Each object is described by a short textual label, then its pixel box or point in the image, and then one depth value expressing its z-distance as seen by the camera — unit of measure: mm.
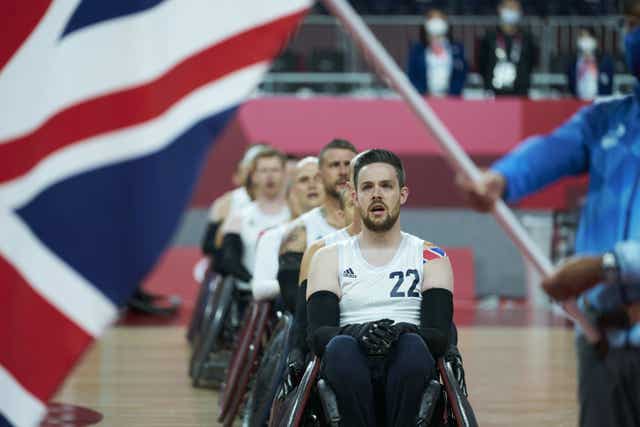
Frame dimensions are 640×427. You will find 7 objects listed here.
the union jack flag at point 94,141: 6199
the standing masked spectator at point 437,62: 28828
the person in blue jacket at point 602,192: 5891
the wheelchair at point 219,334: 16125
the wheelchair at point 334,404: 8812
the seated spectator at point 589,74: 29094
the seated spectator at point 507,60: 28891
